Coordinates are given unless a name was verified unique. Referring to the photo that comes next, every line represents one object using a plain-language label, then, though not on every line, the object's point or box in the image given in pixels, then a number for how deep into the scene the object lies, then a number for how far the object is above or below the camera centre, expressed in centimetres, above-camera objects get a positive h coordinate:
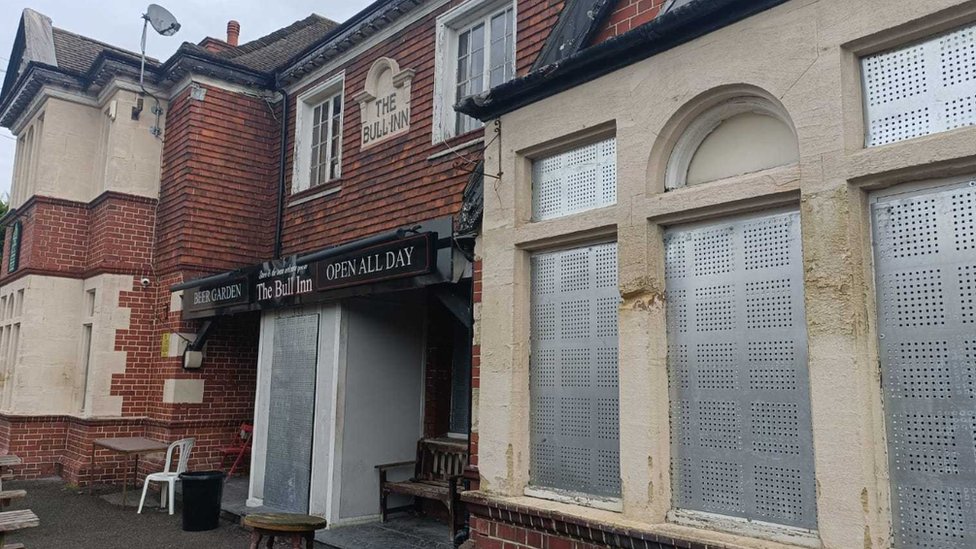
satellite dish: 1165 +564
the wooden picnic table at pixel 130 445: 899 -87
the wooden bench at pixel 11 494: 607 -99
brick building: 802 +195
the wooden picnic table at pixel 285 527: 538 -108
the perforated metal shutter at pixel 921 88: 297 +126
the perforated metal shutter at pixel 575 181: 431 +123
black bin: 796 -133
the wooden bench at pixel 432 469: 763 -98
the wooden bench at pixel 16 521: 471 -96
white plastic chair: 893 -110
